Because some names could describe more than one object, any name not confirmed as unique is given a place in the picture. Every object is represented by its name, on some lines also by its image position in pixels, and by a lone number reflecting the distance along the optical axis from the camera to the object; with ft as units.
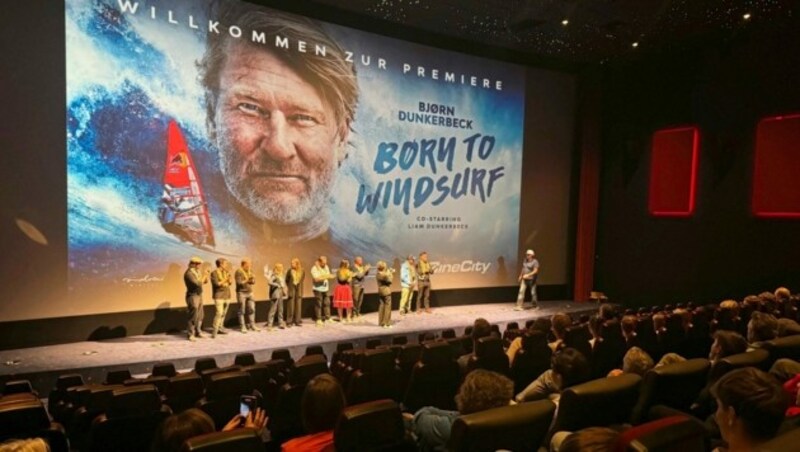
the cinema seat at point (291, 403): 12.35
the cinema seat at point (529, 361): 15.56
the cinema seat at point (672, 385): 9.48
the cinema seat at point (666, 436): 5.39
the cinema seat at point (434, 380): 14.03
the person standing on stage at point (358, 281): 32.07
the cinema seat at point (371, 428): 7.06
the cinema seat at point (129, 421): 10.14
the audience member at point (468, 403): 8.18
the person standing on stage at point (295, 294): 29.94
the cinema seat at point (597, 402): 7.98
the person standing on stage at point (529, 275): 38.32
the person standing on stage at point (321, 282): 30.48
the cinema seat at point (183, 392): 12.75
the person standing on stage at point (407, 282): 33.88
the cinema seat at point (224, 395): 11.69
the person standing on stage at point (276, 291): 28.78
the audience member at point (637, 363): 11.54
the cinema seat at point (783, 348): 12.05
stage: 20.68
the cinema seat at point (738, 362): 10.03
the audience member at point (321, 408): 7.87
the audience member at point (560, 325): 17.49
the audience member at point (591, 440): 5.26
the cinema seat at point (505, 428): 6.50
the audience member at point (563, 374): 10.82
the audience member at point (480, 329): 18.22
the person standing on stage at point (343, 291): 31.37
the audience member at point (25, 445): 6.38
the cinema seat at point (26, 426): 9.12
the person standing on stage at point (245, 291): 27.55
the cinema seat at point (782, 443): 4.83
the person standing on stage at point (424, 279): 34.86
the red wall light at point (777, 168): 31.96
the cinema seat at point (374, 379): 13.06
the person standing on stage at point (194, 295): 25.21
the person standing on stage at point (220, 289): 26.40
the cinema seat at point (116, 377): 15.51
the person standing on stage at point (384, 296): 29.89
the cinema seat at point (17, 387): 13.58
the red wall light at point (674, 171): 37.50
